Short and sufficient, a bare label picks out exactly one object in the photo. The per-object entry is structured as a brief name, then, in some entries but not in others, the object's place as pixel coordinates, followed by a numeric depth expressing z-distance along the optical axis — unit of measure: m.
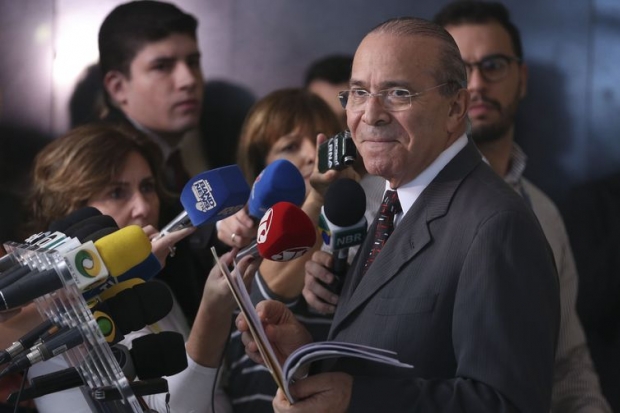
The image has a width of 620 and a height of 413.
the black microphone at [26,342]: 2.75
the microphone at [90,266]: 2.71
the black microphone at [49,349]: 2.73
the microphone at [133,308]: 2.82
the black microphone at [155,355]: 2.86
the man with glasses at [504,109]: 3.80
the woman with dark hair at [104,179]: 3.54
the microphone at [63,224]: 2.84
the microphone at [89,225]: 2.92
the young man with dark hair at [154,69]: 3.89
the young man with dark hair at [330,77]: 3.97
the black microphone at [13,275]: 2.74
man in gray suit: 2.84
